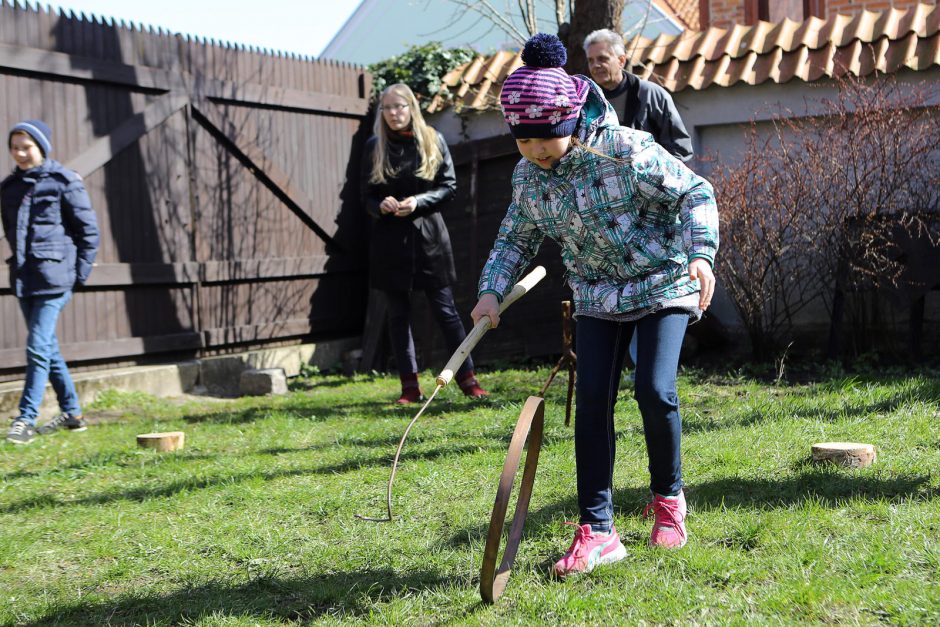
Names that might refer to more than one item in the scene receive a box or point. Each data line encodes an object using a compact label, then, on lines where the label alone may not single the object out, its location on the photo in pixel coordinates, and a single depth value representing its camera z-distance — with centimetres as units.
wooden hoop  289
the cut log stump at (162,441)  564
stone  816
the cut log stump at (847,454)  413
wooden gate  743
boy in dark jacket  625
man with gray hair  549
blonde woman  664
